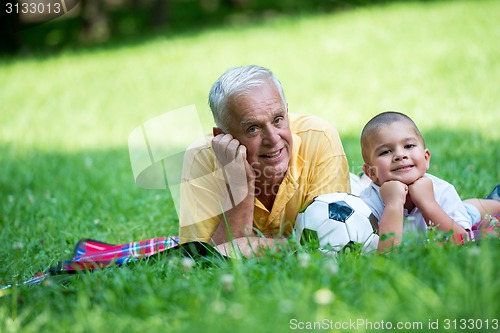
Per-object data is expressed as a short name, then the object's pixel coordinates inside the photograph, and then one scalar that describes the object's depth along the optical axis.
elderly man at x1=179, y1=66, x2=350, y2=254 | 4.06
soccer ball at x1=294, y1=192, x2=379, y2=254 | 3.79
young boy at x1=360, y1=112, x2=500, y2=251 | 3.88
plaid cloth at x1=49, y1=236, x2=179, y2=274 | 4.19
